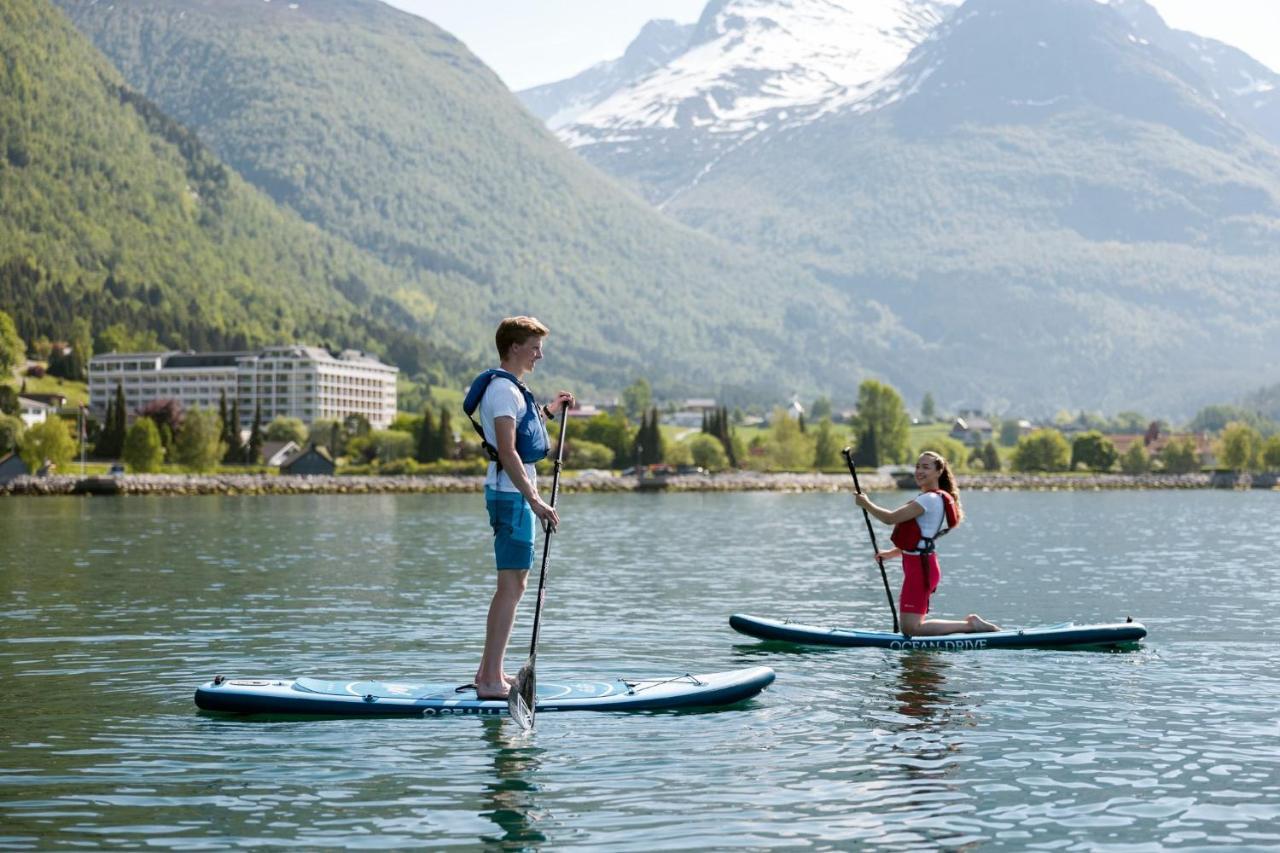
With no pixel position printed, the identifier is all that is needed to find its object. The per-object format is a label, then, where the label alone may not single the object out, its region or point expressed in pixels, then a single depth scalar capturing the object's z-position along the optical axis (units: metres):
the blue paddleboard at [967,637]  26.67
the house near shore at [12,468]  169.54
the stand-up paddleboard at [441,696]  19.81
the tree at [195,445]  189.38
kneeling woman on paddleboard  25.39
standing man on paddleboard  18.28
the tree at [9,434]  191.31
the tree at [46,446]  175.88
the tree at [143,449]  181.12
